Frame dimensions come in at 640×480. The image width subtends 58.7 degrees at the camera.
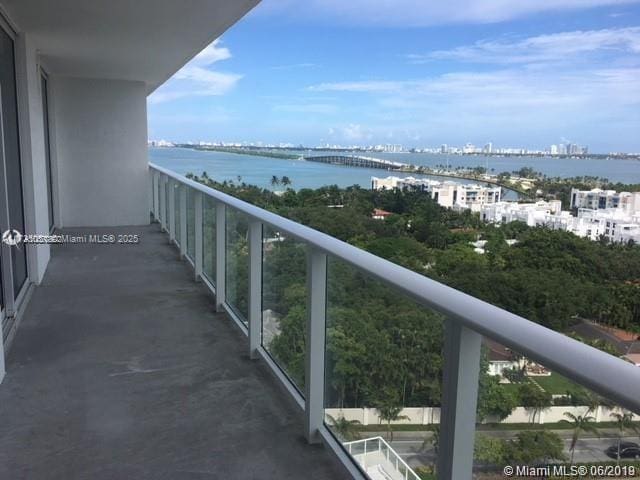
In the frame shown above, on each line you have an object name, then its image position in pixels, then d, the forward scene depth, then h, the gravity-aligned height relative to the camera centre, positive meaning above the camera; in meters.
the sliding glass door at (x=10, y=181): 4.34 -0.36
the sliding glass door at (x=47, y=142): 9.12 -0.04
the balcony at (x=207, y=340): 1.67 -1.12
